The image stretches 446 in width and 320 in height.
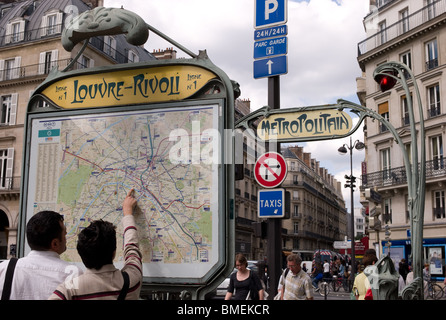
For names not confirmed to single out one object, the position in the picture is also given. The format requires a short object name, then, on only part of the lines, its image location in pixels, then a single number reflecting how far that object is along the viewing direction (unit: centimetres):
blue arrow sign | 684
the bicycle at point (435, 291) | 1694
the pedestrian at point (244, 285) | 652
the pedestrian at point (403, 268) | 1736
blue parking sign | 670
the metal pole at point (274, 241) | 701
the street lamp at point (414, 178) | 764
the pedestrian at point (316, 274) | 2181
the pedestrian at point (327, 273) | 2344
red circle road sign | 645
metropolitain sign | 564
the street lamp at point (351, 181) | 2525
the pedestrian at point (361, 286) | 562
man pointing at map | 209
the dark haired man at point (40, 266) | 231
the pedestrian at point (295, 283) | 597
